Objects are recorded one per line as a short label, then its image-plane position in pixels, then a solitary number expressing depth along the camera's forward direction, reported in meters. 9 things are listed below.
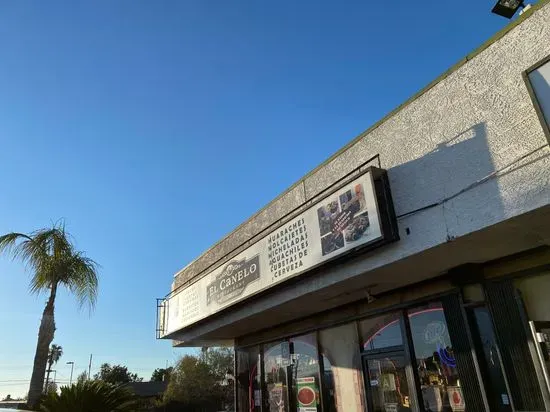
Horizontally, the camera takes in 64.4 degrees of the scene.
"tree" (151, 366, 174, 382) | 91.40
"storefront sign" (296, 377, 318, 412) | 10.84
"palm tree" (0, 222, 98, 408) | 11.31
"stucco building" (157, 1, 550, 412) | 5.79
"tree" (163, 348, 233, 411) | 41.03
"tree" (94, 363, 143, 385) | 78.52
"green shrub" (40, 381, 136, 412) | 6.74
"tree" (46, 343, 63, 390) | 93.40
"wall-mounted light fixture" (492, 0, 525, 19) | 6.95
